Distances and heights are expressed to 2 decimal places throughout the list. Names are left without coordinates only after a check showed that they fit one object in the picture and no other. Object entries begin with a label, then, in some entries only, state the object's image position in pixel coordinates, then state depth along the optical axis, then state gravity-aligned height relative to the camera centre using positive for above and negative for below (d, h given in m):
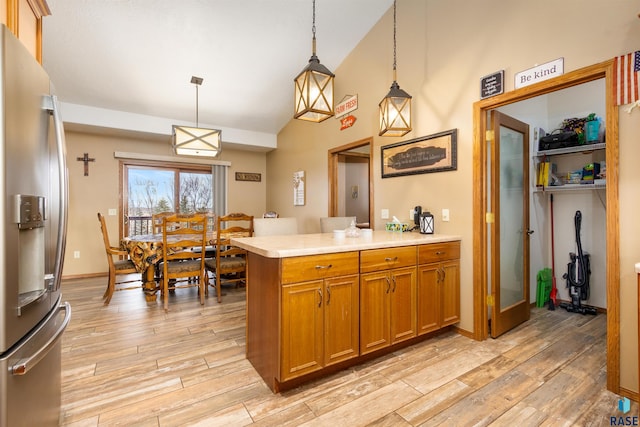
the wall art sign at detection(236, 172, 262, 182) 6.35 +0.79
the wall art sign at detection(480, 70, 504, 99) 2.43 +1.05
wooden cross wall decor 4.96 +0.91
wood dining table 3.46 -0.49
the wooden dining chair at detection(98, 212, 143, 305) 3.50 -0.63
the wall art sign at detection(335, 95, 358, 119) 3.88 +1.44
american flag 1.76 +0.79
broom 3.44 -0.88
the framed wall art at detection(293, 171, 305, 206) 5.17 +0.43
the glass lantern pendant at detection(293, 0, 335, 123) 2.03 +0.84
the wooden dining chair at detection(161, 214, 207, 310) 3.36 -0.51
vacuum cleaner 3.26 -0.76
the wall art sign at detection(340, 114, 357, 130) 3.91 +1.21
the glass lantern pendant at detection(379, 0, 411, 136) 2.59 +0.88
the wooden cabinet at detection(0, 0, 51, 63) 1.25 +0.91
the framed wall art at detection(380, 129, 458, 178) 2.80 +0.58
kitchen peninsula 1.81 -0.60
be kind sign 2.11 +1.01
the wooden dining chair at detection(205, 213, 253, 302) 3.74 -0.61
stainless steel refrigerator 0.91 -0.06
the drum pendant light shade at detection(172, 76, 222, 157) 3.54 +0.88
